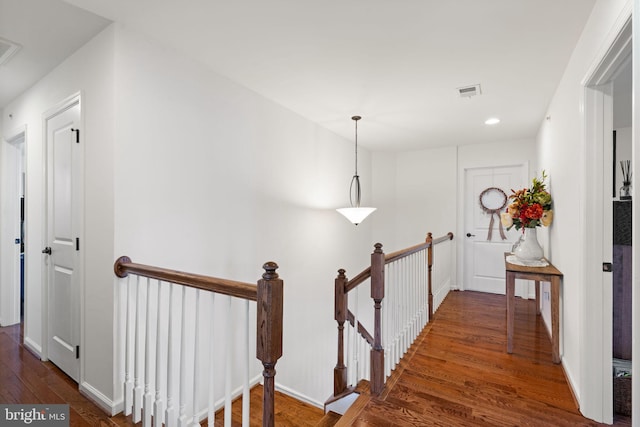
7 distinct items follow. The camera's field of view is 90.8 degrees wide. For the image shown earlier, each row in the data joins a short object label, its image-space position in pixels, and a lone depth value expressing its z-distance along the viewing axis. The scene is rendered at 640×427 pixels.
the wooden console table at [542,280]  2.46
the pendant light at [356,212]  3.66
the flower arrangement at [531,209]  2.82
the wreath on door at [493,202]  4.77
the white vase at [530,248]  2.81
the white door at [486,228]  4.73
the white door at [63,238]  2.24
